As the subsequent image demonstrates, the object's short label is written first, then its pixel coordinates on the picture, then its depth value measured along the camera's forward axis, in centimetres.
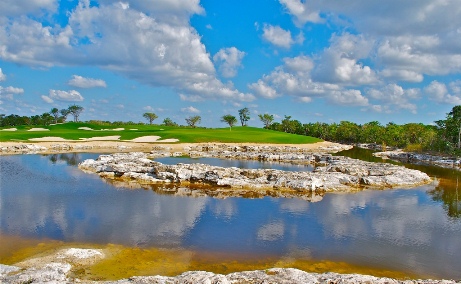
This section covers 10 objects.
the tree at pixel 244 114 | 17262
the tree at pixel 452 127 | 8089
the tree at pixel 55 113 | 19650
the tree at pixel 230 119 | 15538
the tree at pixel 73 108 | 19762
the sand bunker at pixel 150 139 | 10260
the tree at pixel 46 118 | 18675
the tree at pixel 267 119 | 19125
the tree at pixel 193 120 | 19575
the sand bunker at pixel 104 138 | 10236
